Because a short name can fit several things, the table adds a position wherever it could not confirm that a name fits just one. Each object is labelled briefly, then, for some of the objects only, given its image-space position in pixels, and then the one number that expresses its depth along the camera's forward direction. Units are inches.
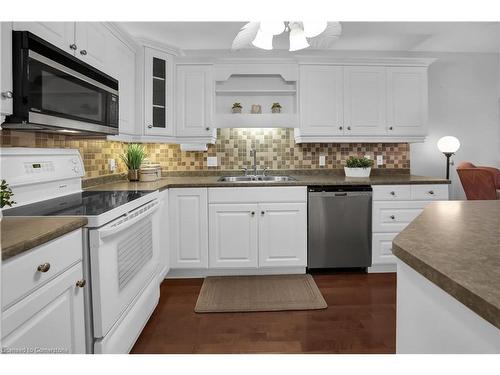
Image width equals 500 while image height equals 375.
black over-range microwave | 59.2
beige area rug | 102.0
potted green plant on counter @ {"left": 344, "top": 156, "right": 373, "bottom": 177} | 140.5
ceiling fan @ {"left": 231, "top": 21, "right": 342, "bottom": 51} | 85.7
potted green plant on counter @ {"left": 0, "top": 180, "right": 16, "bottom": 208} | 48.9
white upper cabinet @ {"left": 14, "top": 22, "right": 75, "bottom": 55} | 64.1
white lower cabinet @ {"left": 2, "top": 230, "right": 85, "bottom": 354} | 41.3
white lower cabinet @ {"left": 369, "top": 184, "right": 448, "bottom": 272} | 128.0
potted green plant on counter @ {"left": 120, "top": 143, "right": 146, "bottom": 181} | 129.6
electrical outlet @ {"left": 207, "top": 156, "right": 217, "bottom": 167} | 150.7
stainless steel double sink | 147.8
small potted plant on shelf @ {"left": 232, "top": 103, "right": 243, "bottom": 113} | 144.6
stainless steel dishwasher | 126.0
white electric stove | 62.7
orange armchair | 141.0
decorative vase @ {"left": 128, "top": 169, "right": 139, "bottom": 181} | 129.5
